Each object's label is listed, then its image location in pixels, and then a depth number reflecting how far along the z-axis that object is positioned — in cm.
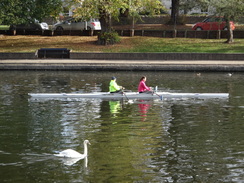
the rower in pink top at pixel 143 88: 2672
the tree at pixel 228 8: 4441
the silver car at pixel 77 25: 5628
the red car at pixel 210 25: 5294
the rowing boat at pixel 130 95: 2683
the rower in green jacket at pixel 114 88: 2681
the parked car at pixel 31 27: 5888
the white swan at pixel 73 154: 1508
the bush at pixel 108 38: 4738
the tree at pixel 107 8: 4503
